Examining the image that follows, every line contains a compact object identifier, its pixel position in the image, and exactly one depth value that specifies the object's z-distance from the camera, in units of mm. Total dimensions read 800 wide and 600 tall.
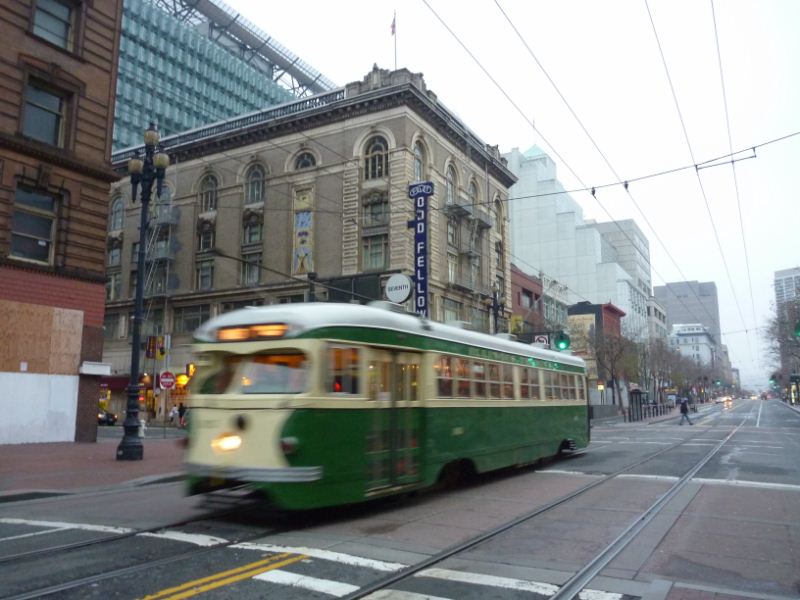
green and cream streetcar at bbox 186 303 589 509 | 8289
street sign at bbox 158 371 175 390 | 23272
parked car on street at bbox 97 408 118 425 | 42241
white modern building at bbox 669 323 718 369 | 151962
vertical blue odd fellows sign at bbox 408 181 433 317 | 31953
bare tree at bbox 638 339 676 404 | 66681
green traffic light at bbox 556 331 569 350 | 23531
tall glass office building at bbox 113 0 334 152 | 76375
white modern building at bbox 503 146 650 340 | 82000
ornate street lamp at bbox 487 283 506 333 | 33528
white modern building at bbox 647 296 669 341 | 104412
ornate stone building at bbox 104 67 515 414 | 38469
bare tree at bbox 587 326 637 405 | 52506
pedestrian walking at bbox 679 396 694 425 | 41569
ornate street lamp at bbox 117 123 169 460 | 17484
